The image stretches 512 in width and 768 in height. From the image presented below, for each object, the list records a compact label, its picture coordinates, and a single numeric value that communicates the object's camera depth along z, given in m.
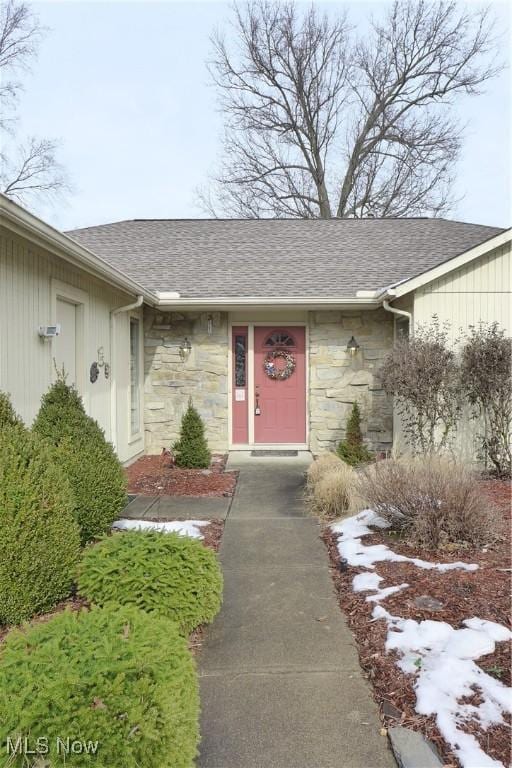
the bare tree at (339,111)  18.12
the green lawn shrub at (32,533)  3.03
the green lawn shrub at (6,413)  3.72
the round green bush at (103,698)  1.66
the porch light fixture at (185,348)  9.09
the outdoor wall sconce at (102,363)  7.20
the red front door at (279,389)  9.36
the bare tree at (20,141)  17.06
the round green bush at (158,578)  2.99
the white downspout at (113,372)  7.63
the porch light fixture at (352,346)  8.91
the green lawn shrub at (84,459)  4.16
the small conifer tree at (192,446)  8.05
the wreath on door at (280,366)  9.34
